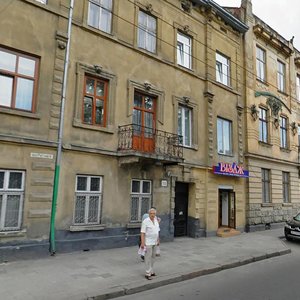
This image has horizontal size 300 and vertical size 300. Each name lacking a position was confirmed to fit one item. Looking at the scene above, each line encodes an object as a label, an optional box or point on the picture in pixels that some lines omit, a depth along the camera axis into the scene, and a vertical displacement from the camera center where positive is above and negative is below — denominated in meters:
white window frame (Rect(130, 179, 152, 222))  12.49 +0.07
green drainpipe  9.97 +1.37
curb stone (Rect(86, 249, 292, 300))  6.73 -1.93
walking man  7.87 -0.97
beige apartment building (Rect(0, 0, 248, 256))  9.91 +2.82
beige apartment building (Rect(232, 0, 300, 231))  18.56 +4.81
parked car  14.32 -1.16
